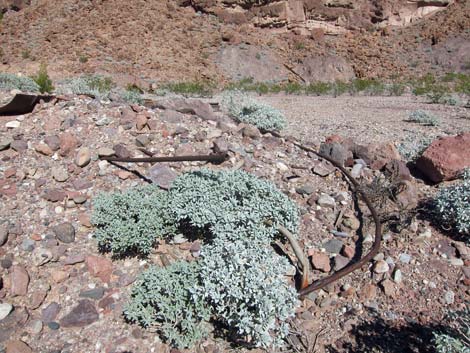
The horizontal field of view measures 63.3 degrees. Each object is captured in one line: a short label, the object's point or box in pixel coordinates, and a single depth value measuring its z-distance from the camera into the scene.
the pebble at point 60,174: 3.47
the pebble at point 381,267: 2.92
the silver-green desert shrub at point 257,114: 5.58
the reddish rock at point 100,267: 2.73
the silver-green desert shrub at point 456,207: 3.25
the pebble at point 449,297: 2.70
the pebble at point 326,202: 3.68
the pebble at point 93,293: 2.59
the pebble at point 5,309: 2.38
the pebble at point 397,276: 2.85
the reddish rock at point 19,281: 2.54
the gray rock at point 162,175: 3.54
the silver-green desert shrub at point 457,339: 1.93
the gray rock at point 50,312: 2.43
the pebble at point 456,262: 3.02
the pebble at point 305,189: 3.83
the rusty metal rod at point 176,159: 3.49
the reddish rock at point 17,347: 2.21
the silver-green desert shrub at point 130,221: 2.82
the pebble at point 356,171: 4.29
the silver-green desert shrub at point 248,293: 2.20
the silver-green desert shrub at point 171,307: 2.26
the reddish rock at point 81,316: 2.41
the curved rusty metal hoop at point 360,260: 2.60
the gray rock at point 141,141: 4.04
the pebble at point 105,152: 3.76
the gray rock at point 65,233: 2.94
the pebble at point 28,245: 2.84
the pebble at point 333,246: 3.16
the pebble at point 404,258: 3.04
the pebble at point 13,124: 4.01
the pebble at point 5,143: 3.69
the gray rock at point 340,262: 2.97
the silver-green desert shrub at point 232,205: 2.83
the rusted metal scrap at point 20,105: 4.10
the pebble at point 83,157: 3.64
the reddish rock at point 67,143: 3.75
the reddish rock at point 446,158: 4.02
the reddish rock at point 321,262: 2.95
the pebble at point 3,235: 2.82
